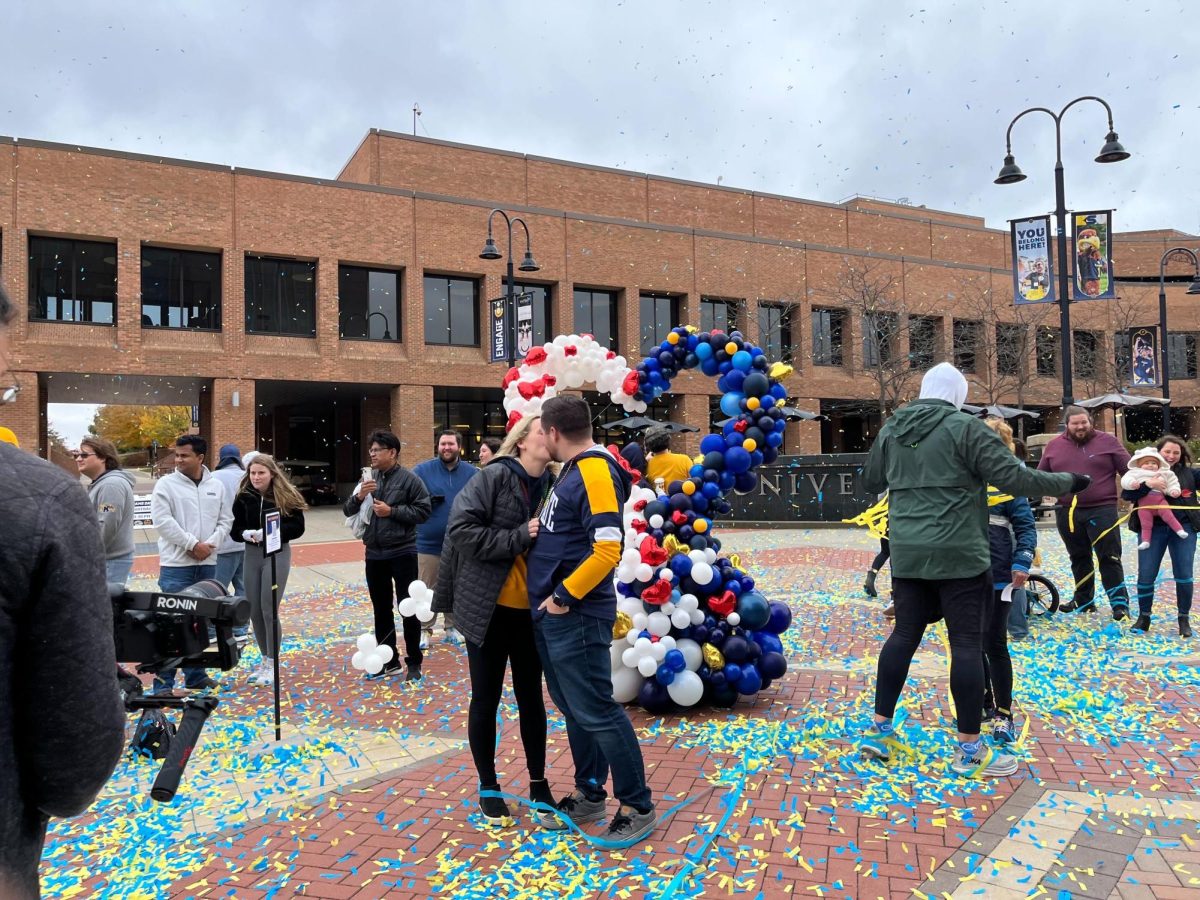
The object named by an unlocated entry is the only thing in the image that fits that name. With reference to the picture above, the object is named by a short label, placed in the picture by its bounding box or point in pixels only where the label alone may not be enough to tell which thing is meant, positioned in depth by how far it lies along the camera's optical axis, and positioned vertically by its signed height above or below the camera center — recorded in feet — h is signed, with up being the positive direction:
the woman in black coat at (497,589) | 11.02 -1.65
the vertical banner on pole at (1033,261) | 45.17 +11.04
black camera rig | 7.77 -1.57
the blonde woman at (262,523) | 19.31 -1.17
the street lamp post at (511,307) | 54.39 +11.00
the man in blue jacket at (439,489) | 22.12 -0.51
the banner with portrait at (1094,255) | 45.32 +11.39
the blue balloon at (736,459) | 16.96 +0.11
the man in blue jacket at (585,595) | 10.43 -1.65
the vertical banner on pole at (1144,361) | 69.62 +8.38
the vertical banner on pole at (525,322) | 55.11 +9.92
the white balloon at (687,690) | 15.62 -4.30
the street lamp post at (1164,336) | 71.53 +11.55
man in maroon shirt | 23.16 -1.22
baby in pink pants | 21.83 -0.78
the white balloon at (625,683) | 16.03 -4.26
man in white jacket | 18.30 -1.02
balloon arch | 15.93 -2.34
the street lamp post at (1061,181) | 41.96 +14.48
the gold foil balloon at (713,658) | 16.02 -3.79
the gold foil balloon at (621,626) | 16.20 -3.17
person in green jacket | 12.31 -1.15
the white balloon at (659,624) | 15.94 -3.09
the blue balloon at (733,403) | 17.57 +1.32
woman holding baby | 21.83 -1.84
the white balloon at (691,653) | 15.93 -3.67
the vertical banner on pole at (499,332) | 63.21 +11.10
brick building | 74.54 +20.44
